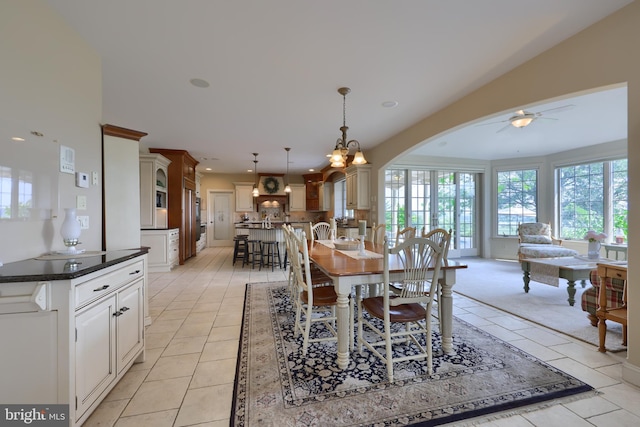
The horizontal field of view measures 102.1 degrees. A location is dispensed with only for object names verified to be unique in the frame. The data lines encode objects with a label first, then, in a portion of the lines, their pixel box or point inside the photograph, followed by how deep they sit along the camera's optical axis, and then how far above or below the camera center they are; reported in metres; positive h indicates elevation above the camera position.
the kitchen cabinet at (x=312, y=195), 9.59 +0.65
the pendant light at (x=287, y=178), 6.07 +1.26
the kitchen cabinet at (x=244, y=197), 9.30 +0.56
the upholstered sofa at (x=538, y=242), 4.98 -0.67
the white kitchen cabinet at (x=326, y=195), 9.14 +0.62
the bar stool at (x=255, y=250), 5.78 -0.88
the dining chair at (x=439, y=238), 2.04 -0.25
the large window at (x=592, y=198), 5.14 +0.30
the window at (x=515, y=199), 6.52 +0.35
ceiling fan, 3.51 +1.34
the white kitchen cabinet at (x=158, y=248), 5.32 -0.74
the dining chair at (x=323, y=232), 5.03 -0.39
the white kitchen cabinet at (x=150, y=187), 5.29 +0.53
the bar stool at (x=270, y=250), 5.64 -0.88
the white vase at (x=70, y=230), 1.78 -0.12
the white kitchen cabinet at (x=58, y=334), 1.21 -0.61
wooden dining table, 1.94 -0.51
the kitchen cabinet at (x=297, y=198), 9.54 +0.54
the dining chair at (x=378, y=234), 3.80 -0.34
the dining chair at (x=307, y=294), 2.20 -0.75
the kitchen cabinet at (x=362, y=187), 5.95 +0.59
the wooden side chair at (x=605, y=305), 2.11 -0.81
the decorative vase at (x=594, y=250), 3.72 -0.55
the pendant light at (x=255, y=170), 6.98 +1.42
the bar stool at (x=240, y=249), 6.08 -0.82
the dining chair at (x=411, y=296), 1.87 -0.65
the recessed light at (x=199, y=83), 2.91 +1.49
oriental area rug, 1.53 -1.20
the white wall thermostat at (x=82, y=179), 2.10 +0.28
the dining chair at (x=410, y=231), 2.94 -0.23
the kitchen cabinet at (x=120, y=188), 2.44 +0.24
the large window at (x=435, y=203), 6.63 +0.25
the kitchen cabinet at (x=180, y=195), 6.10 +0.44
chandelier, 3.15 +0.72
